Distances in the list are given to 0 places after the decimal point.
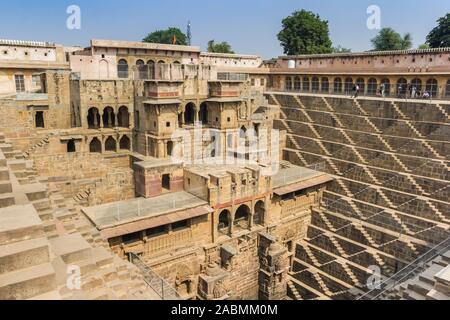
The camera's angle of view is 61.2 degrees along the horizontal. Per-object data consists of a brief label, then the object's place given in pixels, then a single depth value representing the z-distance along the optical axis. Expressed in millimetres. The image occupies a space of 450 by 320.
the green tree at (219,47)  62675
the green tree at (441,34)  43906
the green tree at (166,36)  70625
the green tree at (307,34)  46688
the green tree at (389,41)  54562
